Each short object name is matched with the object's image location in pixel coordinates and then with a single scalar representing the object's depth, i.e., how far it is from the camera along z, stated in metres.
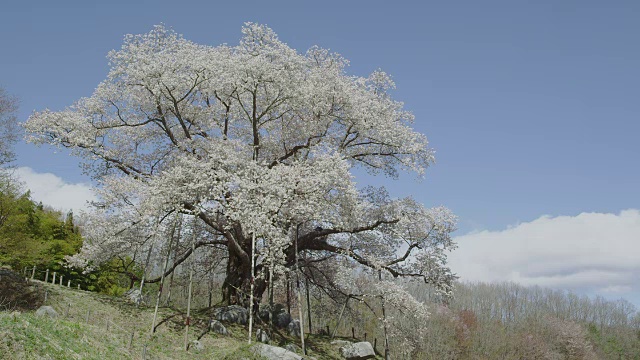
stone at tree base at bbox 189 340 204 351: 23.24
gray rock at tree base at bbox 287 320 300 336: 29.69
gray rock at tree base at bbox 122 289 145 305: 28.11
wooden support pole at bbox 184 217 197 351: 22.81
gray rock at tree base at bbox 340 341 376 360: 29.02
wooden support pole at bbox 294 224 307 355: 24.12
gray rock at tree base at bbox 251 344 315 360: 20.56
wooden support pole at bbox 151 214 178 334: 23.62
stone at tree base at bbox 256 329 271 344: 25.80
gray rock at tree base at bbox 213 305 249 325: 27.59
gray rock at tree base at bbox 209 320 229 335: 25.64
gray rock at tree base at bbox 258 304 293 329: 29.16
